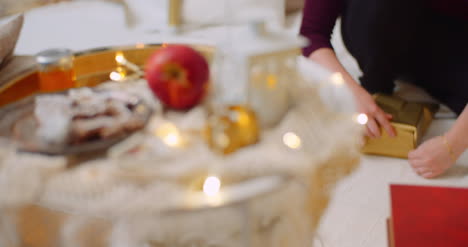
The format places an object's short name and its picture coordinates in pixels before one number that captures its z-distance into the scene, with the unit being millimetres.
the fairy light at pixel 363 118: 1191
